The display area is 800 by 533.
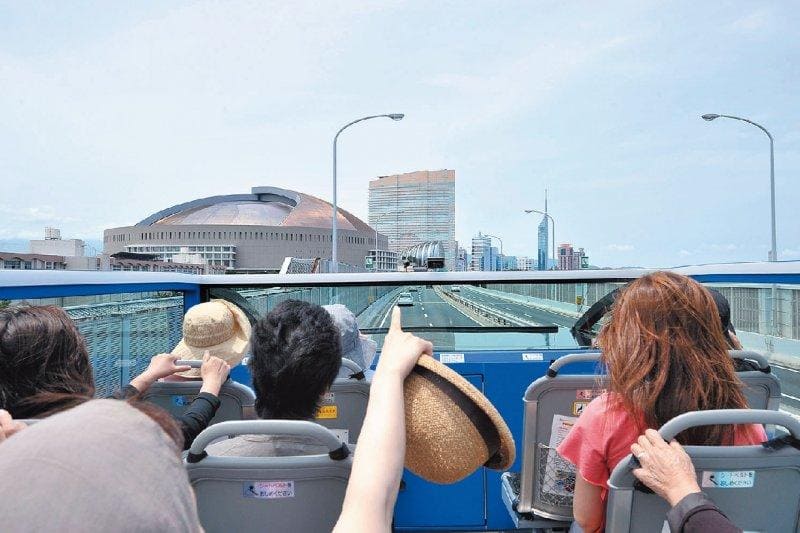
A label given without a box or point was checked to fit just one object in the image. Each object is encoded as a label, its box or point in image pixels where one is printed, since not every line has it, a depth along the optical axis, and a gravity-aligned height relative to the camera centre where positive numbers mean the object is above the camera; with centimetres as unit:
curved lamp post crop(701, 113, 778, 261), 2533 +371
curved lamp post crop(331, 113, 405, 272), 2592 +195
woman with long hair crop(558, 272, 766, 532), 177 -31
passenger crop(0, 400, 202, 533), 53 -19
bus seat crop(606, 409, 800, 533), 154 -53
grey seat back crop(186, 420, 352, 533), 147 -51
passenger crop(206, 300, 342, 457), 188 -29
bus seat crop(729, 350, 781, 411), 250 -46
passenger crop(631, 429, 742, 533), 139 -50
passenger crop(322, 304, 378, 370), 302 -32
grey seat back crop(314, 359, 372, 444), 255 -56
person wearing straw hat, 206 -37
